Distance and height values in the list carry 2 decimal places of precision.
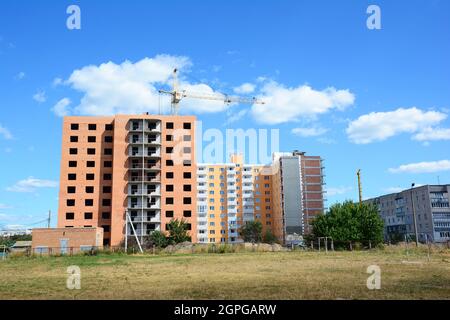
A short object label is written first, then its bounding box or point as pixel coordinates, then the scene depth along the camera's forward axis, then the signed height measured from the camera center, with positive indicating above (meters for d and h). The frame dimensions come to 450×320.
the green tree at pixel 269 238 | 117.94 -3.32
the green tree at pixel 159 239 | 66.88 -1.69
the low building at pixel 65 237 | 61.88 -1.00
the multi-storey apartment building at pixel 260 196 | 121.19 +9.60
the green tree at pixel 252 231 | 119.62 -1.26
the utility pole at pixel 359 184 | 106.14 +10.50
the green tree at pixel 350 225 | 61.22 +0.02
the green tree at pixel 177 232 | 70.62 -0.63
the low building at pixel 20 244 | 88.12 -2.78
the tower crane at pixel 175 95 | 118.12 +38.25
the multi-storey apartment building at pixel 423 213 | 103.50 +2.66
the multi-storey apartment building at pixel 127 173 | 77.94 +11.01
